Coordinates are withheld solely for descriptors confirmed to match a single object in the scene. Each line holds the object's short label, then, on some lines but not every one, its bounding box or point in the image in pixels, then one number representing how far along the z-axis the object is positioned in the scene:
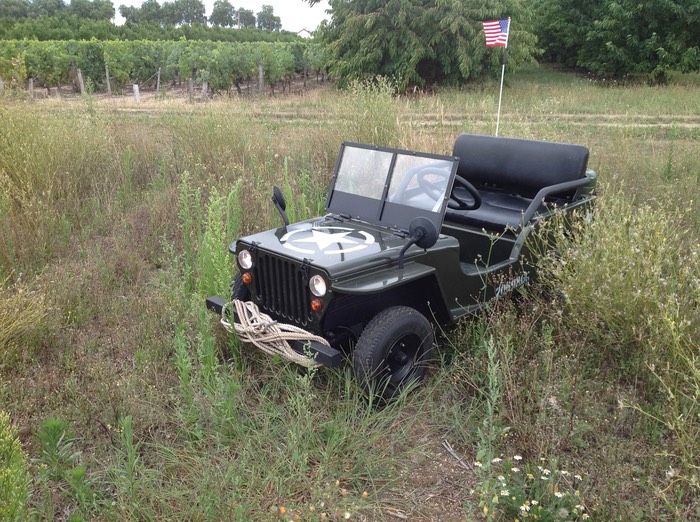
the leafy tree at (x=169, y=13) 85.25
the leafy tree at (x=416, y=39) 20.23
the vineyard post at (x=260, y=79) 24.00
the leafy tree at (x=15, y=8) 59.69
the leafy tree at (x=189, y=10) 87.81
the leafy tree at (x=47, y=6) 67.25
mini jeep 3.13
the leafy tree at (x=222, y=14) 94.98
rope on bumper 3.19
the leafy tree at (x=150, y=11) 80.50
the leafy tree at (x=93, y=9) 61.09
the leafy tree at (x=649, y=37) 21.11
